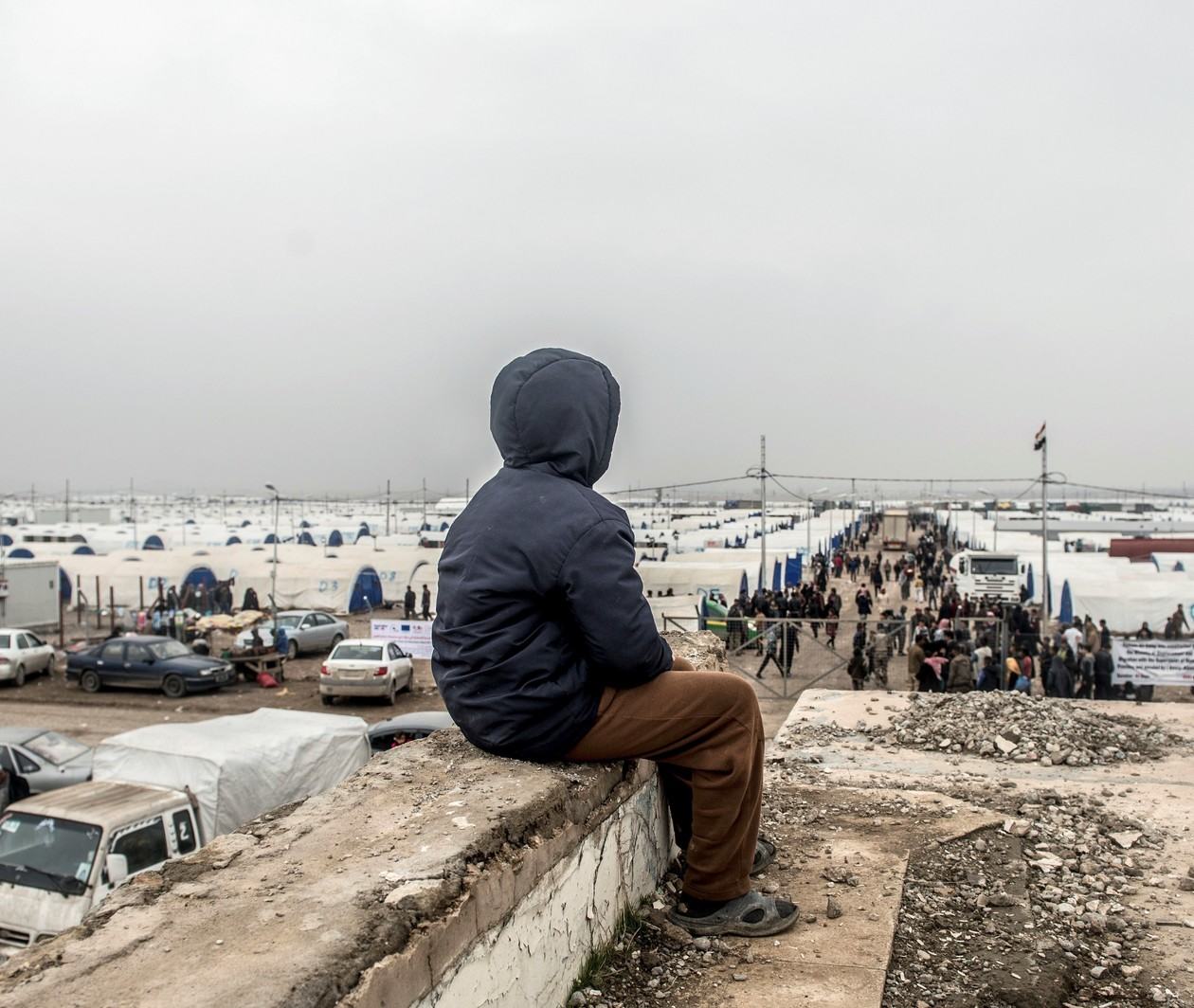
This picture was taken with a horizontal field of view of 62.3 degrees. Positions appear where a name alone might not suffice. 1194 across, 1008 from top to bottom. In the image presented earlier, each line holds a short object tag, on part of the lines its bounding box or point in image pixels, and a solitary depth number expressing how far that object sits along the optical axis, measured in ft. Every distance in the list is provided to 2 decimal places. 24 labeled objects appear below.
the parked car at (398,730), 43.49
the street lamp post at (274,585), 93.63
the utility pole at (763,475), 94.89
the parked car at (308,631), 87.56
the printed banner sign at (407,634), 70.49
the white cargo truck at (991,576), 106.93
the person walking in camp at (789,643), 65.16
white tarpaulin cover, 32.96
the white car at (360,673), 66.18
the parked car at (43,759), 40.63
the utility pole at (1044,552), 74.95
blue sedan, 72.13
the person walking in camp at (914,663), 51.83
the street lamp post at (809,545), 151.23
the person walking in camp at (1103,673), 51.31
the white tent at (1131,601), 80.64
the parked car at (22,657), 76.23
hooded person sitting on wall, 8.85
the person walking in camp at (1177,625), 74.23
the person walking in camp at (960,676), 45.65
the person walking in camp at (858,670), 59.16
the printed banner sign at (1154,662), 50.01
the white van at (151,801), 26.27
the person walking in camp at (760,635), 70.56
